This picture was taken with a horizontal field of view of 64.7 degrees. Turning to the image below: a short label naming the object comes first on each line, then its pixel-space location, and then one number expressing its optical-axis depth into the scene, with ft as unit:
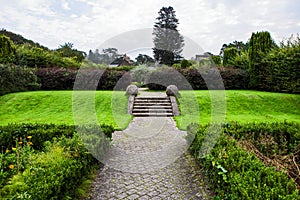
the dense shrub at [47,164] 8.35
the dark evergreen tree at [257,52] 48.85
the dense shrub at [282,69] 42.75
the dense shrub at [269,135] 15.99
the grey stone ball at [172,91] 38.48
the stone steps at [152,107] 32.86
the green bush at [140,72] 50.67
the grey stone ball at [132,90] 38.89
